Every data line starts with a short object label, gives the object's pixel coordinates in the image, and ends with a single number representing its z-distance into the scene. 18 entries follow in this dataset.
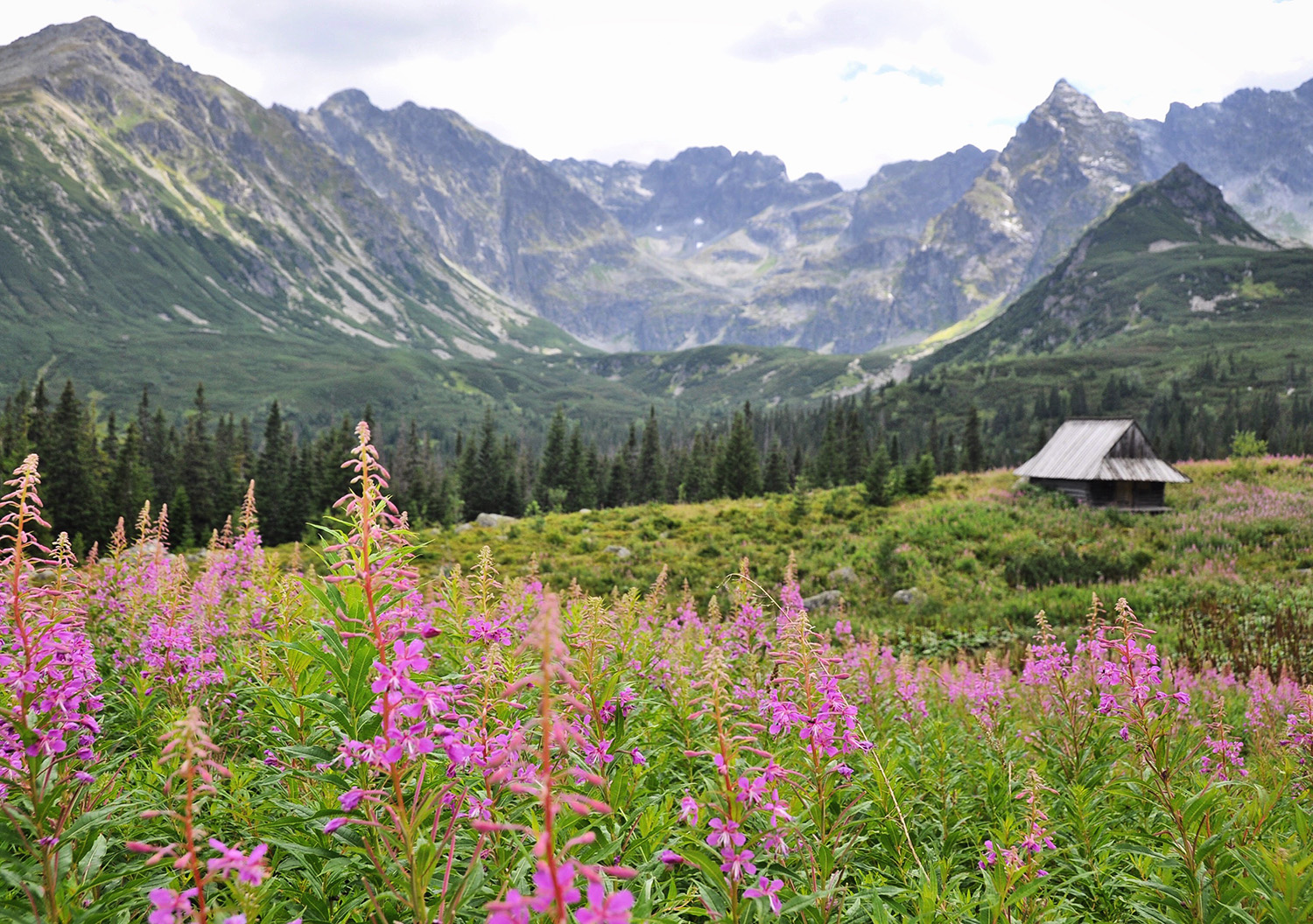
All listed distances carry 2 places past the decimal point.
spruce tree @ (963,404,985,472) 74.69
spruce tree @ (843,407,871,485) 71.25
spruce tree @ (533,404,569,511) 72.44
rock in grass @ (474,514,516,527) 34.91
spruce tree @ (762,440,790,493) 63.75
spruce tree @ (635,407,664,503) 78.19
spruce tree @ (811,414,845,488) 68.31
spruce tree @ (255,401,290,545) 58.88
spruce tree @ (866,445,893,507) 31.97
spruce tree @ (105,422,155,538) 50.22
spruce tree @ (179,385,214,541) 61.53
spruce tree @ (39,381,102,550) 46.97
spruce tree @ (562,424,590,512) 69.94
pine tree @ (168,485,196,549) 43.41
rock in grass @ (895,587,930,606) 20.66
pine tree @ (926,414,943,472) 109.35
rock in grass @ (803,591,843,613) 20.64
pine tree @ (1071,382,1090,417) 164.91
